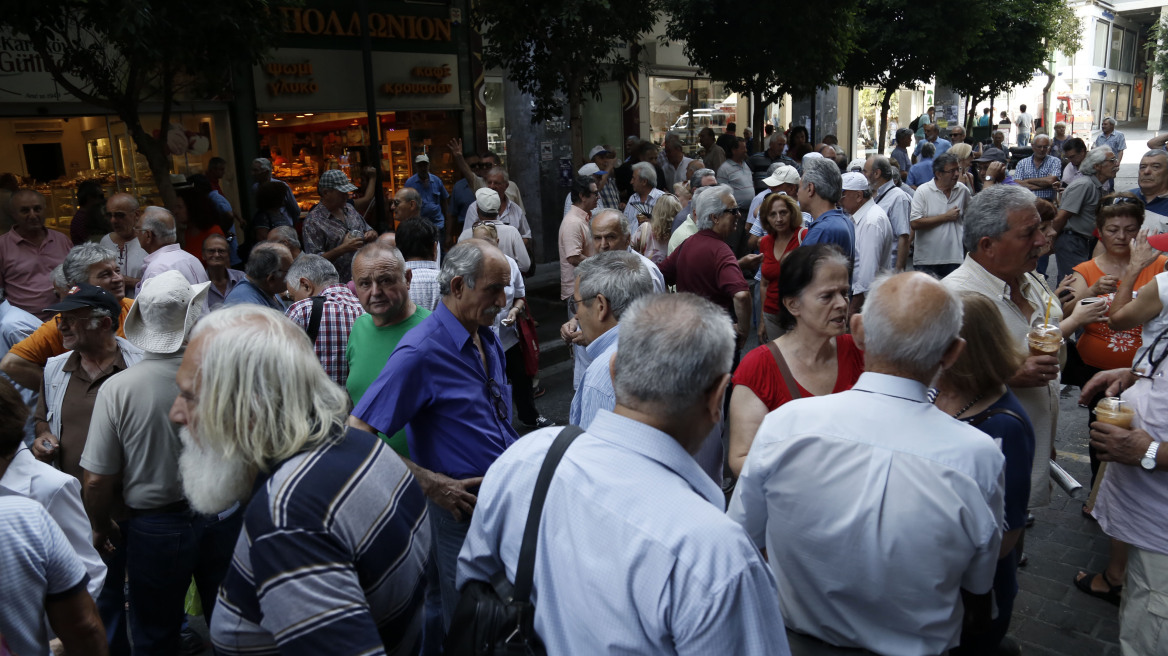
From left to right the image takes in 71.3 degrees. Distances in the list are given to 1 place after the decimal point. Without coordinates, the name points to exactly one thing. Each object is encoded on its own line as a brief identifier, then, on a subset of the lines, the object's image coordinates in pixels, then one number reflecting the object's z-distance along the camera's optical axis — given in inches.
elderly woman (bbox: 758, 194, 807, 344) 234.5
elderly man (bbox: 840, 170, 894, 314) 252.7
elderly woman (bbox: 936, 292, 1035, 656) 94.0
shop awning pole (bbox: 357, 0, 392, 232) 365.1
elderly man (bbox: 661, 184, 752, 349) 214.2
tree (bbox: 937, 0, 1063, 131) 768.3
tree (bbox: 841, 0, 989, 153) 656.4
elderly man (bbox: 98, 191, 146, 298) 250.7
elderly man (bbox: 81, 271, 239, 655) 120.1
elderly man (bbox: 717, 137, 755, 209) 462.4
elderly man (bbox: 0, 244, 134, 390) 155.1
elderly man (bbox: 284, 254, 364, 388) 166.4
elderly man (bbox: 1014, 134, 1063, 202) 487.5
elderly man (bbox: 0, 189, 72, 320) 248.1
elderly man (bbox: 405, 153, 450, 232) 403.5
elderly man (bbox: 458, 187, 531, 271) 291.9
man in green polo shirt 147.7
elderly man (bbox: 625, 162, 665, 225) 345.4
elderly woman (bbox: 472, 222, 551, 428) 236.1
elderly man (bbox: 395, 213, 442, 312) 199.8
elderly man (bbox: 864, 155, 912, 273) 304.5
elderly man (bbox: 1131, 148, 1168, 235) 244.2
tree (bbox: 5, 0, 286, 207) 259.8
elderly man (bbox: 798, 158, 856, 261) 222.4
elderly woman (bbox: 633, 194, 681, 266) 291.0
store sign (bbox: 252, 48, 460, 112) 432.1
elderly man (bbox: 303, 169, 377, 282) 284.2
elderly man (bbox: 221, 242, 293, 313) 192.2
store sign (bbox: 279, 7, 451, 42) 437.7
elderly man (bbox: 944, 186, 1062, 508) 141.7
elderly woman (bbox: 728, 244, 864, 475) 118.6
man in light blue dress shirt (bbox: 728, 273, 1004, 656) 78.0
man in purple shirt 118.5
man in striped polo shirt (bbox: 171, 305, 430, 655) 69.0
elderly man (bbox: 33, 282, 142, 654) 134.1
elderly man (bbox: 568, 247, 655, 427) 125.0
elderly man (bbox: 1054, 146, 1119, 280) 315.6
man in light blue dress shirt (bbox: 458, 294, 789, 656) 60.7
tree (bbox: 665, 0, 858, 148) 513.3
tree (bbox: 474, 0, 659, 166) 399.5
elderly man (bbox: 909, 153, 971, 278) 306.0
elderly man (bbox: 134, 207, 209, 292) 223.8
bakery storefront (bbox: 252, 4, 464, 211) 439.5
